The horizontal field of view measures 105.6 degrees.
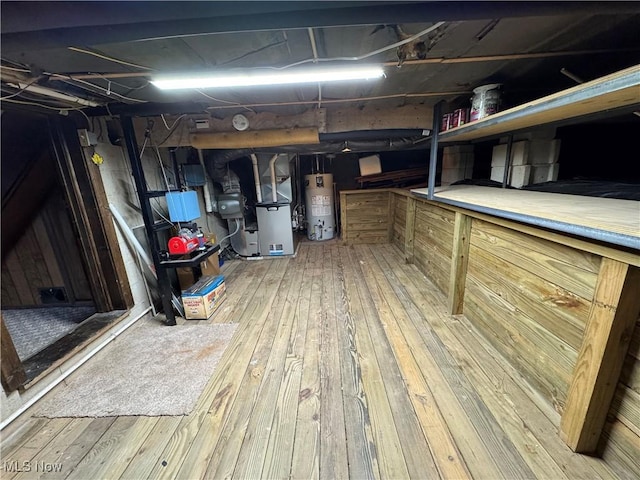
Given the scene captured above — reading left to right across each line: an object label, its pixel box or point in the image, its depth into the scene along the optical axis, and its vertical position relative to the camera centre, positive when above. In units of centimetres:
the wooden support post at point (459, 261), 203 -77
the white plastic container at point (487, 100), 170 +46
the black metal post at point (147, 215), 198 -24
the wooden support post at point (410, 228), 336 -78
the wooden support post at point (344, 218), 443 -77
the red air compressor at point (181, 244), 224 -54
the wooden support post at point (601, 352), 93 -76
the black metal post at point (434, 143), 234 +26
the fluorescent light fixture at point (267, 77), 144 +61
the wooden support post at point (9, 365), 133 -93
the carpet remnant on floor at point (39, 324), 190 -116
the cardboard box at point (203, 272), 271 -102
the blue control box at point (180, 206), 226 -19
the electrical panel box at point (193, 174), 326 +13
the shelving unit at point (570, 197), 86 -22
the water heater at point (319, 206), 463 -55
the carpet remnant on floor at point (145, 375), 143 -125
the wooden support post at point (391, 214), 435 -73
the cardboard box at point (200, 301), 229 -109
